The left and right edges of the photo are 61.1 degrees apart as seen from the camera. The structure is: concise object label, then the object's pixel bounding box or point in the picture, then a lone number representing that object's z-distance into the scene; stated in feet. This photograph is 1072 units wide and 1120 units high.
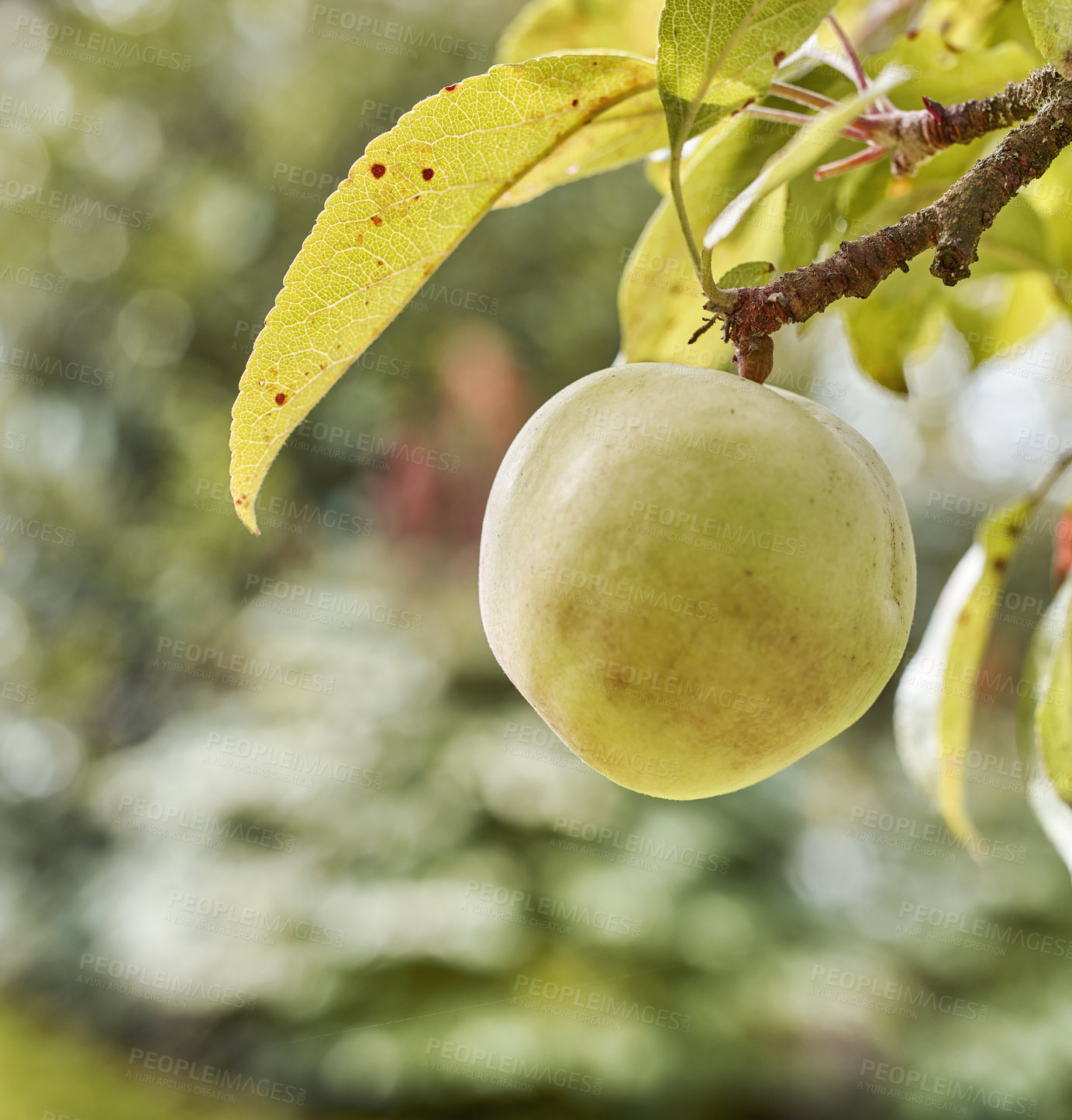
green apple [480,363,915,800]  0.87
